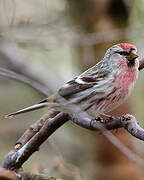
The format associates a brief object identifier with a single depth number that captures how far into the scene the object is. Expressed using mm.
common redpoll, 5836
